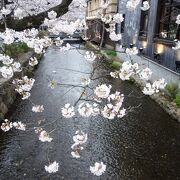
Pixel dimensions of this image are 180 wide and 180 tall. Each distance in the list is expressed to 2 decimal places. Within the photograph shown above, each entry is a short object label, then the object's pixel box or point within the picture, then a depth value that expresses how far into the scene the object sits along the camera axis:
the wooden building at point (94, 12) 25.25
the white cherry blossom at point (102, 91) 5.02
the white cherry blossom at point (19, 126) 6.21
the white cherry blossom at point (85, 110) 5.18
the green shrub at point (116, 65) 19.34
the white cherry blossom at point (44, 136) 5.61
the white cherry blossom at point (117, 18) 6.46
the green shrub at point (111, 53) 22.98
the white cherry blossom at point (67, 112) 5.33
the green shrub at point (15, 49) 17.61
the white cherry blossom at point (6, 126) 6.36
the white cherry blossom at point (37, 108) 6.90
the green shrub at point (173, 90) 11.91
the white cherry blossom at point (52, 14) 4.31
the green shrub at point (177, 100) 11.14
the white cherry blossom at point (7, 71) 5.84
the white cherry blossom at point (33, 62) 6.34
